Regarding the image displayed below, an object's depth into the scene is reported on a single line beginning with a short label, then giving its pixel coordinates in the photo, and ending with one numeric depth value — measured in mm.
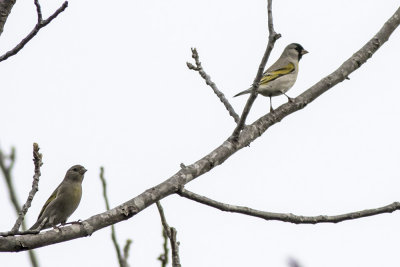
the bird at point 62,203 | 11687
